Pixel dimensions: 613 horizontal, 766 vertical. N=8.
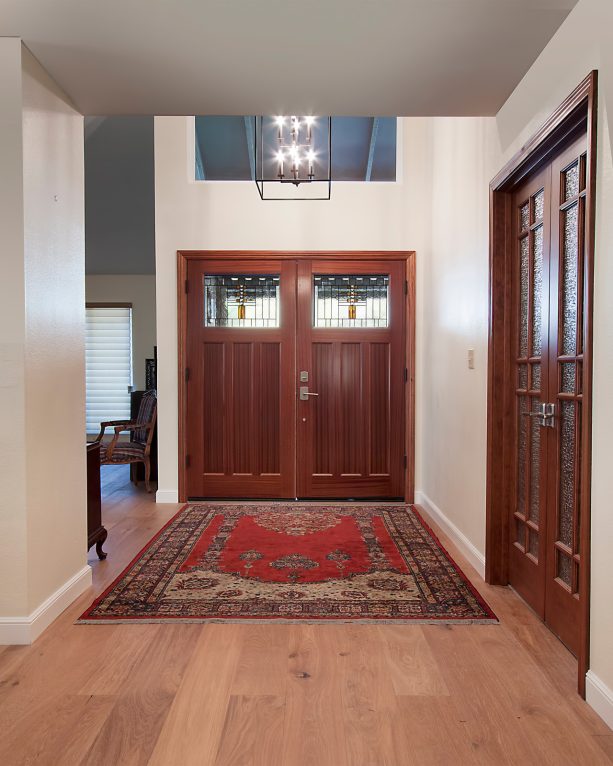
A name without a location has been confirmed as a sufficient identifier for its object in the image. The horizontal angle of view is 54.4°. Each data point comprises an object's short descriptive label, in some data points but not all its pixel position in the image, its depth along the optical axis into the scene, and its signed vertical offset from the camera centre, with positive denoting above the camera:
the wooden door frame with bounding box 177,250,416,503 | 5.01 +0.53
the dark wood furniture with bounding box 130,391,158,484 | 5.88 -0.99
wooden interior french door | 2.24 -0.07
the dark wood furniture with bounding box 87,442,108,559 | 3.38 -0.77
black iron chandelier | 3.79 +1.42
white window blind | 9.33 +0.15
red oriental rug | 2.69 -1.09
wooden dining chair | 5.47 -0.70
